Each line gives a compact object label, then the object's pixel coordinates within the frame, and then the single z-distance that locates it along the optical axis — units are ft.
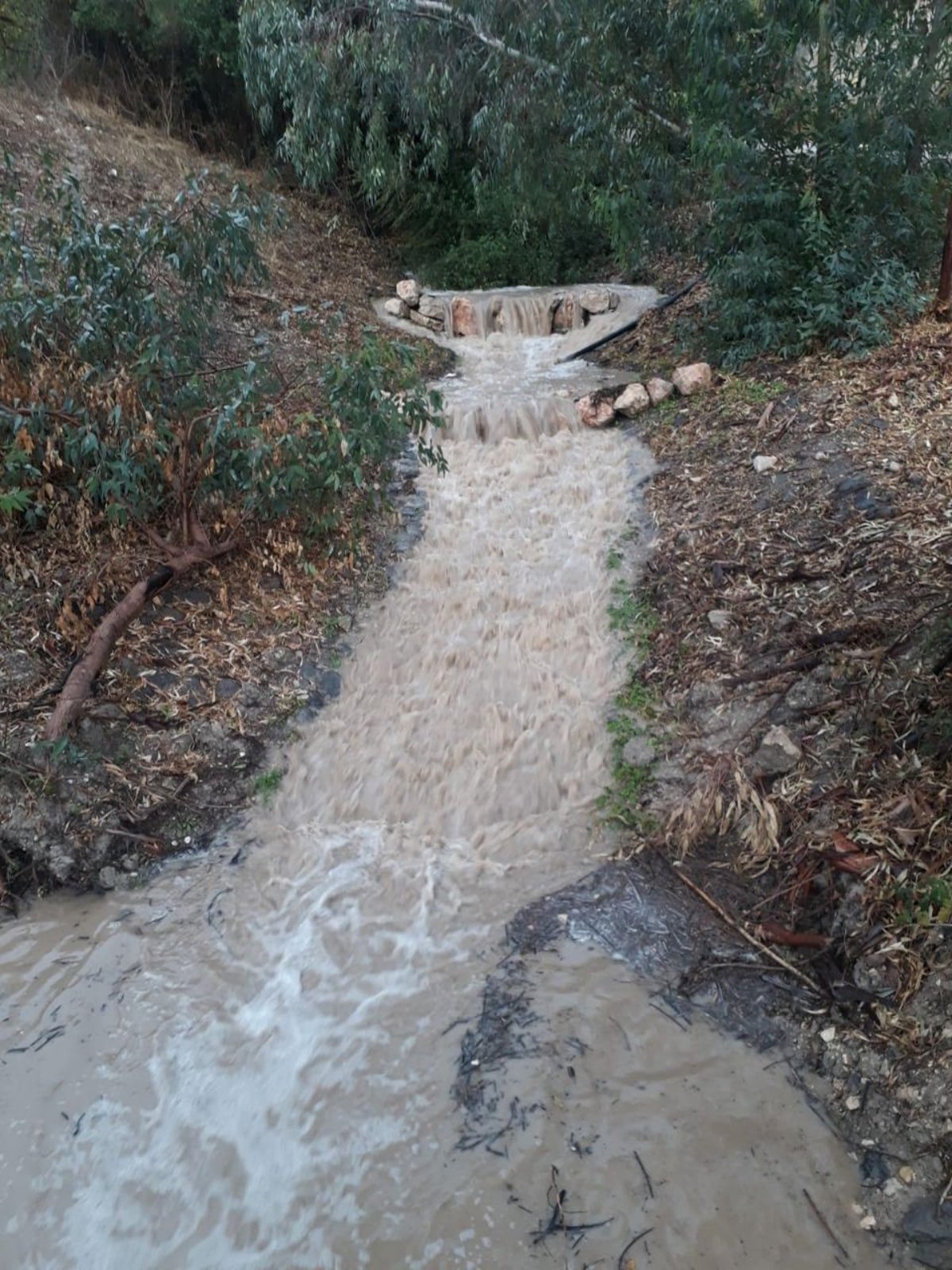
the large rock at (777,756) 13.99
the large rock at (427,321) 36.68
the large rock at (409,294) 37.47
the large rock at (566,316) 35.70
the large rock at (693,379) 26.58
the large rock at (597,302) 35.73
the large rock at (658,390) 26.71
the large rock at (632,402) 26.45
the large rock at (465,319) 36.11
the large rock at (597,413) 26.45
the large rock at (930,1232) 8.93
